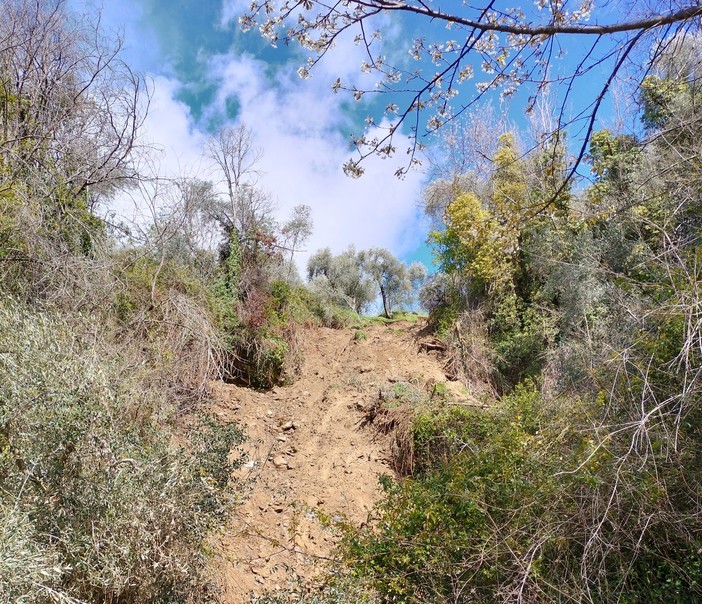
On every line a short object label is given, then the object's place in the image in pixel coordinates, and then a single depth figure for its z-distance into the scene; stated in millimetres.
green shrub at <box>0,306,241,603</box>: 2883
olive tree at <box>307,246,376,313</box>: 23312
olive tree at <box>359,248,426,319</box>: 25297
